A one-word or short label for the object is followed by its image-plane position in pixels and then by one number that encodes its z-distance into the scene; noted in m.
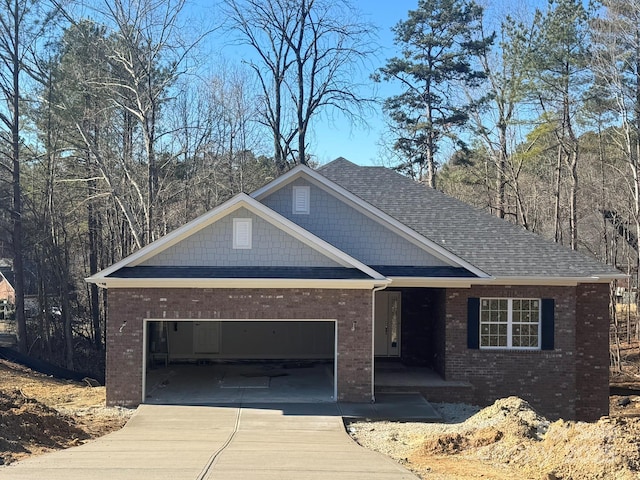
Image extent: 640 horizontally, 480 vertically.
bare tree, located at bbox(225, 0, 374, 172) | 31.47
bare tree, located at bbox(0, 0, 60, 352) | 25.14
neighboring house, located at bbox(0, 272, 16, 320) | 36.16
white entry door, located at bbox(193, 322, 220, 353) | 18.48
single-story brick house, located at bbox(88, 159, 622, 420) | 13.09
